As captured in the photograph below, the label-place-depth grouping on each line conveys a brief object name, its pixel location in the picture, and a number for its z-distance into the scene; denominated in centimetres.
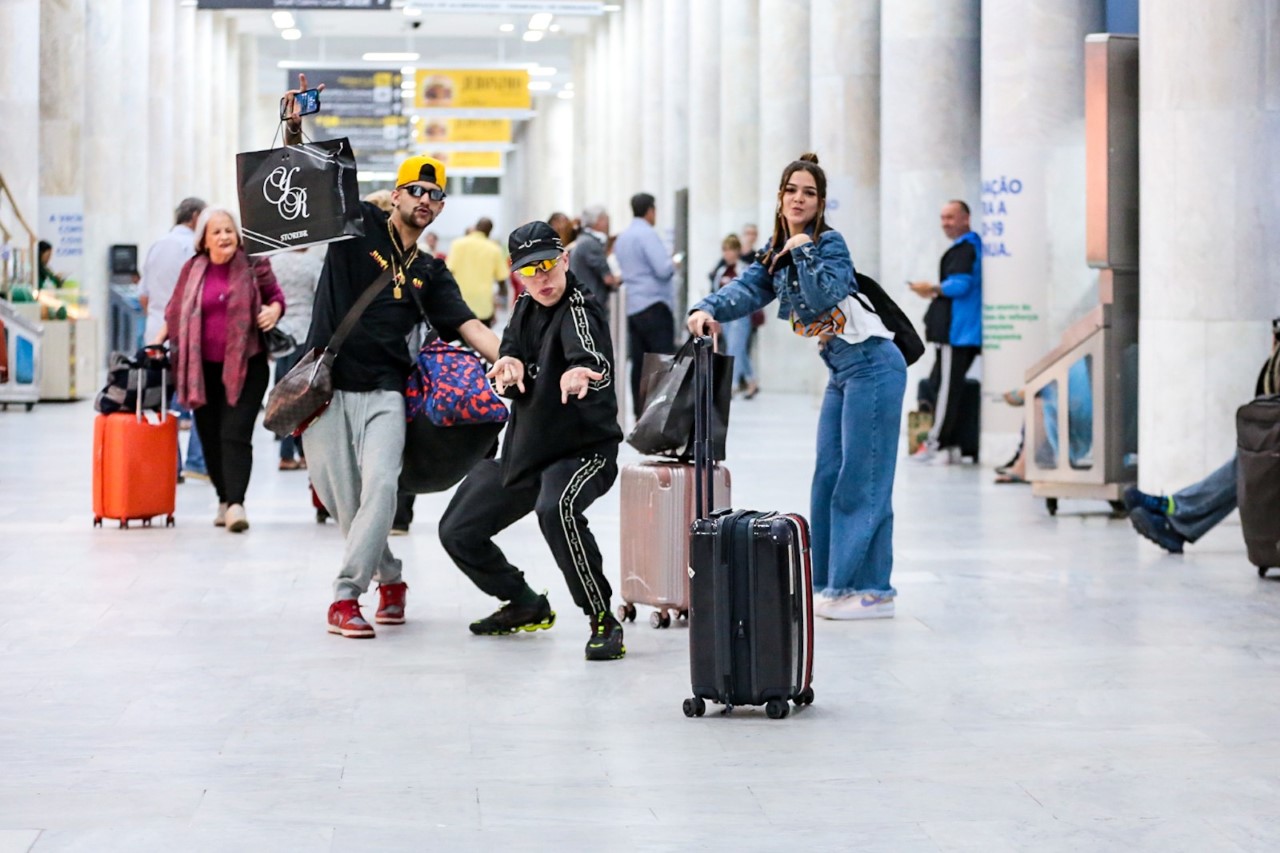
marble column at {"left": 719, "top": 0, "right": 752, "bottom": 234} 2683
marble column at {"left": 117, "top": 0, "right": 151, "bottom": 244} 3212
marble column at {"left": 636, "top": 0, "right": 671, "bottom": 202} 3472
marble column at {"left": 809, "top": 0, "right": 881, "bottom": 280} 2047
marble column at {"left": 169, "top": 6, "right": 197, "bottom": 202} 3825
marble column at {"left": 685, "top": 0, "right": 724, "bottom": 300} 2883
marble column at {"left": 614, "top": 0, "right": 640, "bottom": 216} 3778
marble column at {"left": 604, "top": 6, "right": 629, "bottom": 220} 3941
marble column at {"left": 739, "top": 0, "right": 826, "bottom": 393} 2436
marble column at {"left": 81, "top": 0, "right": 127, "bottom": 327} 3031
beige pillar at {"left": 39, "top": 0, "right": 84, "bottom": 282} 2723
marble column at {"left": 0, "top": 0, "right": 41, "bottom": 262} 2328
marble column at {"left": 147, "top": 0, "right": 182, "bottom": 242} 3522
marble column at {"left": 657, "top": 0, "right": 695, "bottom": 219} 3191
